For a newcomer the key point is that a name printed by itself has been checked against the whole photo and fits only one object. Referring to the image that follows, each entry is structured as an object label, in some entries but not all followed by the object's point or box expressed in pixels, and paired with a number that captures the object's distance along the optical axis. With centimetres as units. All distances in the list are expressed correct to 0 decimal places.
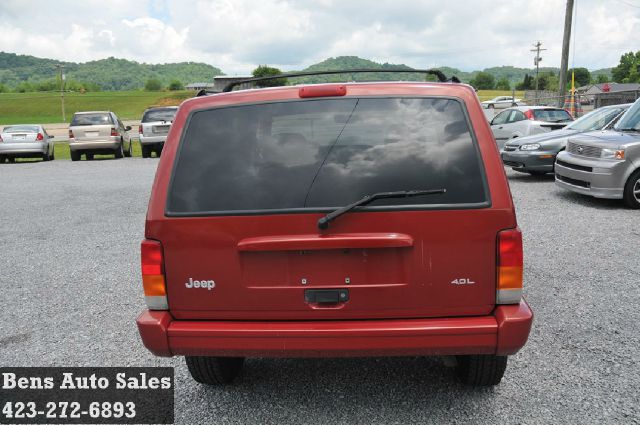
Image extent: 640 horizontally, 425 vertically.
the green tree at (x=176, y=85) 15273
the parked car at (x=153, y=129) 2153
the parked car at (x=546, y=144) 1234
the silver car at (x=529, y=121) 1472
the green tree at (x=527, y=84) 12368
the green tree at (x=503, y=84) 13762
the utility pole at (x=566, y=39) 2547
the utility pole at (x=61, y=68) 6434
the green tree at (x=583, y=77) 15462
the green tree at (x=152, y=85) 16850
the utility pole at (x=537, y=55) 7638
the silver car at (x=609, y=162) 905
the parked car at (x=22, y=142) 2144
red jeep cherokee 273
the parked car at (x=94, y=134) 2105
